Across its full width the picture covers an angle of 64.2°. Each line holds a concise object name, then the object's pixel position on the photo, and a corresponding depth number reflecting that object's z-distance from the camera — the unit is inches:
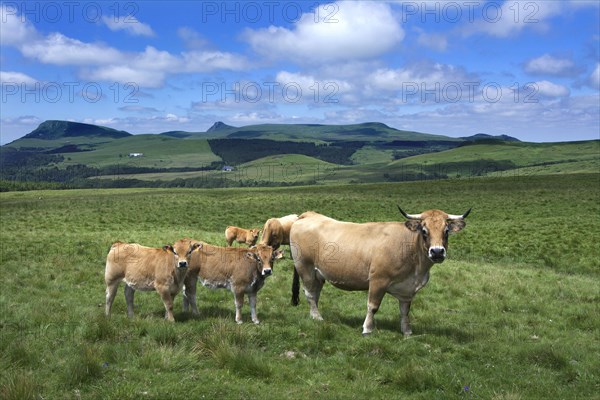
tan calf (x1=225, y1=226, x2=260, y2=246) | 1003.3
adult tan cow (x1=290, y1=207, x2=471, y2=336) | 420.5
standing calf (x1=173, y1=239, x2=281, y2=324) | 462.0
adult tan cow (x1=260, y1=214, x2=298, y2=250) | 662.5
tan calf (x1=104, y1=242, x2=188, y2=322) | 452.8
